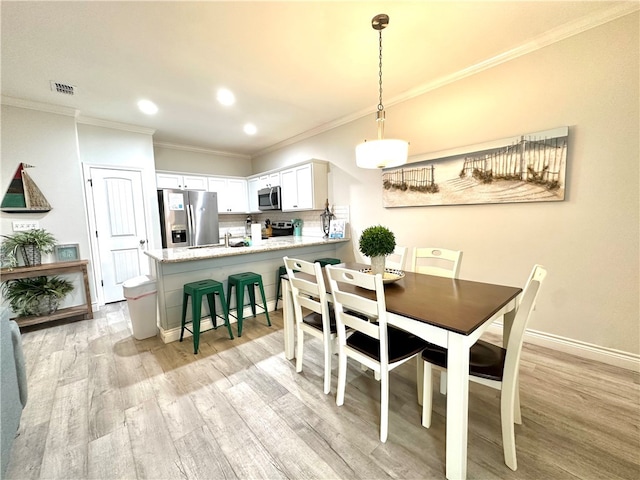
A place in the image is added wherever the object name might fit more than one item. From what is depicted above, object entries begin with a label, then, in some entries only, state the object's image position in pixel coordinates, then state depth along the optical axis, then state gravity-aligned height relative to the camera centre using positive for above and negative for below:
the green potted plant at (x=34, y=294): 3.08 -0.83
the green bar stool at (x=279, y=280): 3.59 -0.85
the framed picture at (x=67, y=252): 3.42 -0.37
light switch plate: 3.19 +0.01
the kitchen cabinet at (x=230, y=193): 5.36 +0.60
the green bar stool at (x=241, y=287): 2.83 -0.76
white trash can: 2.70 -0.87
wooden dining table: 1.18 -0.51
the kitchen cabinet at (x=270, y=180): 4.91 +0.78
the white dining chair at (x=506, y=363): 1.23 -0.80
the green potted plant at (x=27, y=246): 3.04 -0.24
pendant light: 1.83 +0.48
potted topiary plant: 1.84 -0.19
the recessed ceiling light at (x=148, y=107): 3.22 +1.49
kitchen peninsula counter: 2.71 -0.55
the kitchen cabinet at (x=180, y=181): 4.67 +0.76
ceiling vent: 2.77 +1.50
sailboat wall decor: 3.10 +0.37
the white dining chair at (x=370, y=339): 1.43 -0.79
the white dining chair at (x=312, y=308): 1.80 -0.66
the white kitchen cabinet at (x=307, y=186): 4.16 +0.55
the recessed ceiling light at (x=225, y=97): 3.00 +1.50
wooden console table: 2.97 -0.59
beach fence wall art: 2.28 +0.42
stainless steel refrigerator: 4.36 +0.07
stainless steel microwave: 4.85 +0.41
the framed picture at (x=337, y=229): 4.11 -0.18
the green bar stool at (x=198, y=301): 2.48 -0.81
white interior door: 3.90 -0.05
